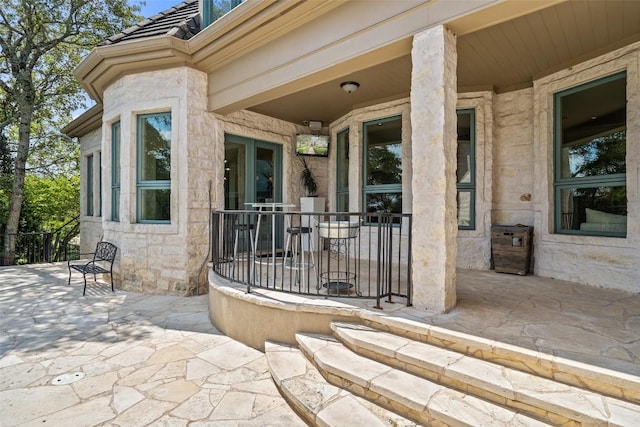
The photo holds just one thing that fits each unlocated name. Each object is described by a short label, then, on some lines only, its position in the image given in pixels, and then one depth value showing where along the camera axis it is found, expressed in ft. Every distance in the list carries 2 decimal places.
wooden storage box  13.37
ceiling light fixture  14.65
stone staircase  5.44
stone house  8.83
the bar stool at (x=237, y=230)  10.57
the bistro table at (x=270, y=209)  15.80
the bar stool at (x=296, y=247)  11.84
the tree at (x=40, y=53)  25.99
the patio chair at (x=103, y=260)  16.11
